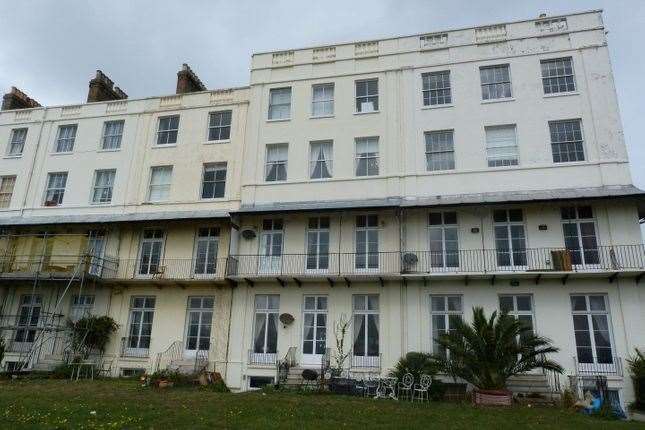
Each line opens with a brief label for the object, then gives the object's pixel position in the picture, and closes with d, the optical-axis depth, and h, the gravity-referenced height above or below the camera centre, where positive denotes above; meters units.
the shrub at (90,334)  20.30 +0.95
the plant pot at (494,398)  14.14 -0.75
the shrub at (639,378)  15.04 -0.13
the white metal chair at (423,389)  15.48 -0.63
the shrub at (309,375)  17.28 -0.34
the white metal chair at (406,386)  15.82 -0.57
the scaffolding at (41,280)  20.95 +3.10
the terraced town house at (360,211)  17.50 +5.61
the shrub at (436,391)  15.71 -0.68
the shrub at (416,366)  15.94 +0.05
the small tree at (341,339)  18.09 +0.91
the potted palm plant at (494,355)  14.59 +0.42
